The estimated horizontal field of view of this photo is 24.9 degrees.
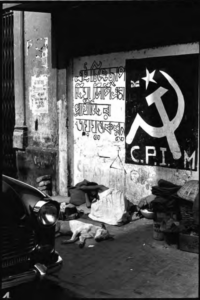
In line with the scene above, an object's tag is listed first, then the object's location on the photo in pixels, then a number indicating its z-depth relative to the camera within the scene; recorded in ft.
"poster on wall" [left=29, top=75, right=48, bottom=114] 29.82
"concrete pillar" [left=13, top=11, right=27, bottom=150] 31.35
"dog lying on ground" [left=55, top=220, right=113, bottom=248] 19.75
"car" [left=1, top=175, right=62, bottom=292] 12.03
